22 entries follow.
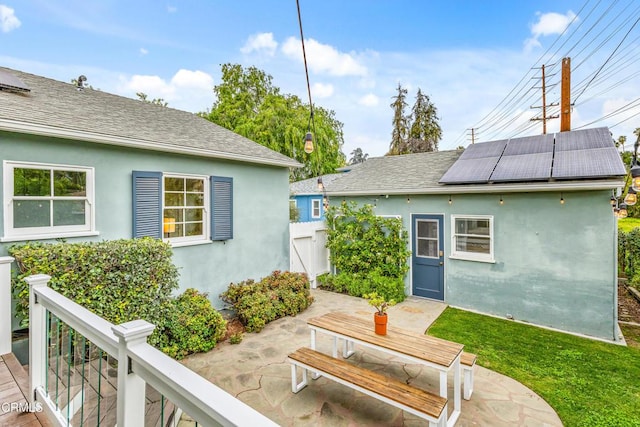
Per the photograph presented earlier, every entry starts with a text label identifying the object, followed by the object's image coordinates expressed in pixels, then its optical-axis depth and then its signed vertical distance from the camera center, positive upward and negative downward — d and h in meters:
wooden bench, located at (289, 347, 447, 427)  2.76 -1.82
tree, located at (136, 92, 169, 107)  21.78 +9.04
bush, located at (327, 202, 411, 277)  8.16 -0.76
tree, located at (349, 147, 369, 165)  49.22 +10.17
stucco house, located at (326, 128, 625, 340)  5.89 -0.30
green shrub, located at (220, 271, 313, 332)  5.98 -1.83
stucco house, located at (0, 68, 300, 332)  4.41 +0.67
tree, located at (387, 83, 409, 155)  27.00 +8.66
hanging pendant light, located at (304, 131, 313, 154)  6.41 +1.61
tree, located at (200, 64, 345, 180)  20.78 +7.53
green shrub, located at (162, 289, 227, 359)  4.79 -1.90
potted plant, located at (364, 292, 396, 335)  3.85 -1.33
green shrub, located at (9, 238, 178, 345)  3.78 -0.84
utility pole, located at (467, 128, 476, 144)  21.51 +5.99
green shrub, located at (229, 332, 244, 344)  5.26 -2.21
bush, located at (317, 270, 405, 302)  7.77 -1.94
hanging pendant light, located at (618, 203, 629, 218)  5.73 +0.06
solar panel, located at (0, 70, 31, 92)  5.11 +2.37
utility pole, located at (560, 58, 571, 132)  8.37 +3.34
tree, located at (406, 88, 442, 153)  26.73 +8.47
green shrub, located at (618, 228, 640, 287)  8.42 -1.27
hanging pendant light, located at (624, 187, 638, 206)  6.31 +0.32
